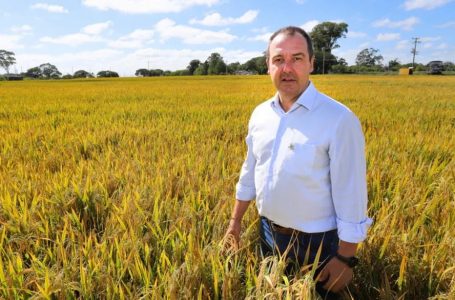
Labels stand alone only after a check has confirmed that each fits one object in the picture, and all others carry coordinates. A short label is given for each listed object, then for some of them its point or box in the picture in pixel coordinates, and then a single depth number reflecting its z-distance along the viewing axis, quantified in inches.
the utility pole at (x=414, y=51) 2839.6
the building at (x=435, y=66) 2144.2
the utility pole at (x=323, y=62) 2669.8
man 48.5
